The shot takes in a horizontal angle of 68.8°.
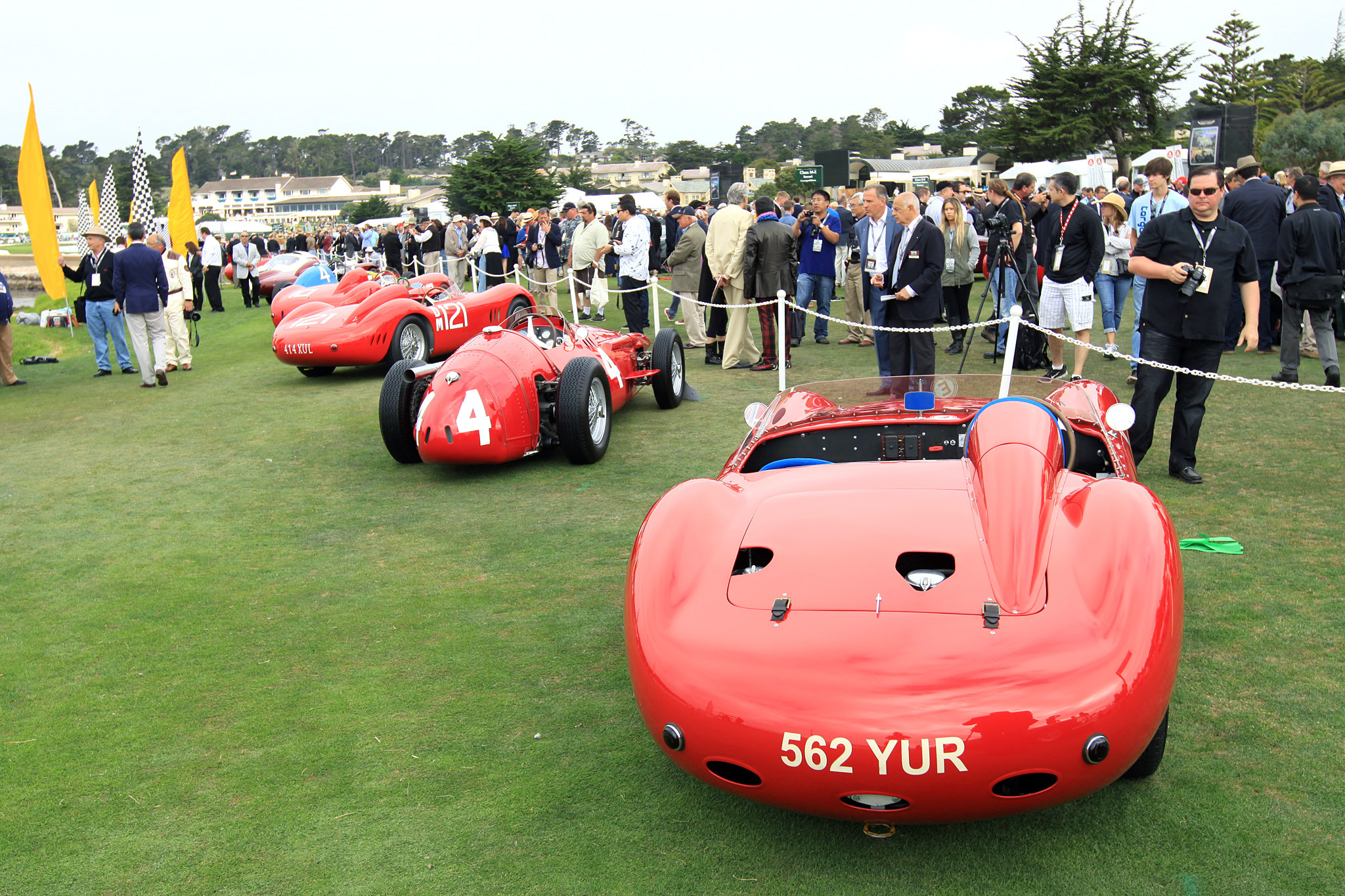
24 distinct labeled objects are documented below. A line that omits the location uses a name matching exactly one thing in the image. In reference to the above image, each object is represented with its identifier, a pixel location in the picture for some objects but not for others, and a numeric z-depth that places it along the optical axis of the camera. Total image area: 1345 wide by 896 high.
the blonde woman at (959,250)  10.44
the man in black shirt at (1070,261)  8.09
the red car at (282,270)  22.45
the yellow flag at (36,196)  14.17
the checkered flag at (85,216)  22.70
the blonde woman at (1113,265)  8.94
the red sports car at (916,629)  2.34
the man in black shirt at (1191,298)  5.76
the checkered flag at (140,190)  19.41
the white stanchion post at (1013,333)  6.73
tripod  9.30
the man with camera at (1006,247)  9.41
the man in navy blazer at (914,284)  7.84
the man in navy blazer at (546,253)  16.31
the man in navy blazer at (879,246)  8.26
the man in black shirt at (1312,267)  7.95
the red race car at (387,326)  10.91
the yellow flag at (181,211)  18.78
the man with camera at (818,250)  11.38
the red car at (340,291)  12.02
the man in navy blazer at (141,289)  10.46
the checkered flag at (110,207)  25.47
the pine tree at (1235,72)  46.75
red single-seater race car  6.60
